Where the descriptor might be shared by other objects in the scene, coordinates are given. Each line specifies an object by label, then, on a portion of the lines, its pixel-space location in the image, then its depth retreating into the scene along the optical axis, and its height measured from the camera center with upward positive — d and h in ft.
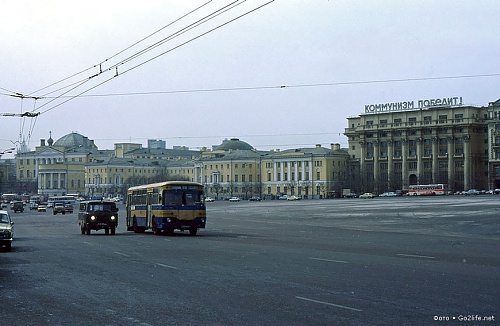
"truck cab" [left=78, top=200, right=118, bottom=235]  135.44 -3.63
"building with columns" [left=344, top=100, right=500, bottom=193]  469.98 +29.05
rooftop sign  489.42 +58.96
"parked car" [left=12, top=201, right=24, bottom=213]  347.97 -4.64
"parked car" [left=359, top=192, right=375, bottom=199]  410.97 -1.86
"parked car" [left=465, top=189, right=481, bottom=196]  415.85 -0.40
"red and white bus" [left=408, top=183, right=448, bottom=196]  426.92 +1.05
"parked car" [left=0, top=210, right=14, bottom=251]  87.51 -4.05
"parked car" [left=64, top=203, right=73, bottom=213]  323.57 -5.04
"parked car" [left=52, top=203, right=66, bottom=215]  303.68 -5.09
